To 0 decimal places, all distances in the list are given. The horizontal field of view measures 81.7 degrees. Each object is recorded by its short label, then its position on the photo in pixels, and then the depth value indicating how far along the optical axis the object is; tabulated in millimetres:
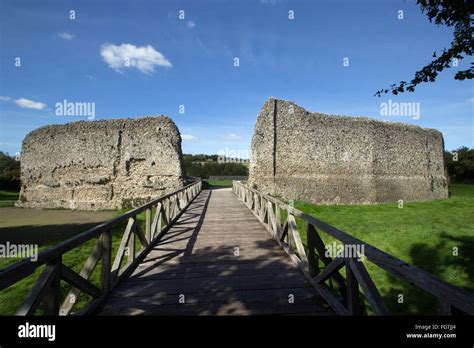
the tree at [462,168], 42625
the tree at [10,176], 37125
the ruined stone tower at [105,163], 18391
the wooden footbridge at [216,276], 2146
